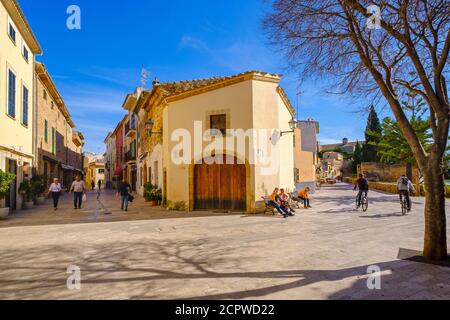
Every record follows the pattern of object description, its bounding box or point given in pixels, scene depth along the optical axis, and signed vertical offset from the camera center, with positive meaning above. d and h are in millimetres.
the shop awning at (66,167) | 27291 +797
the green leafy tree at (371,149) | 51334 +3960
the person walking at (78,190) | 14195 -705
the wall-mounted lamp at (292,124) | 13484 +2204
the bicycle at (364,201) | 12438 -1239
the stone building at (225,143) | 12453 +1300
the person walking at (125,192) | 13617 -793
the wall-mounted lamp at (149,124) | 15181 +2562
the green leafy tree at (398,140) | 22917 +2539
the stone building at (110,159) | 43744 +2461
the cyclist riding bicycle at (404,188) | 11453 -654
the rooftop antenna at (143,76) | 25981 +8557
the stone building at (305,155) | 22609 +1444
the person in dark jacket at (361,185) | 12734 -576
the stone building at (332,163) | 66062 +2030
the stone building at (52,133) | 18766 +3383
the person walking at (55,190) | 13898 -686
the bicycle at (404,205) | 11362 -1288
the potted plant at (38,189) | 14273 -649
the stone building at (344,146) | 95750 +8839
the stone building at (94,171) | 60484 +868
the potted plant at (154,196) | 15305 -1118
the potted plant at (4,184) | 10266 -275
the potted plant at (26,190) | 13553 -648
